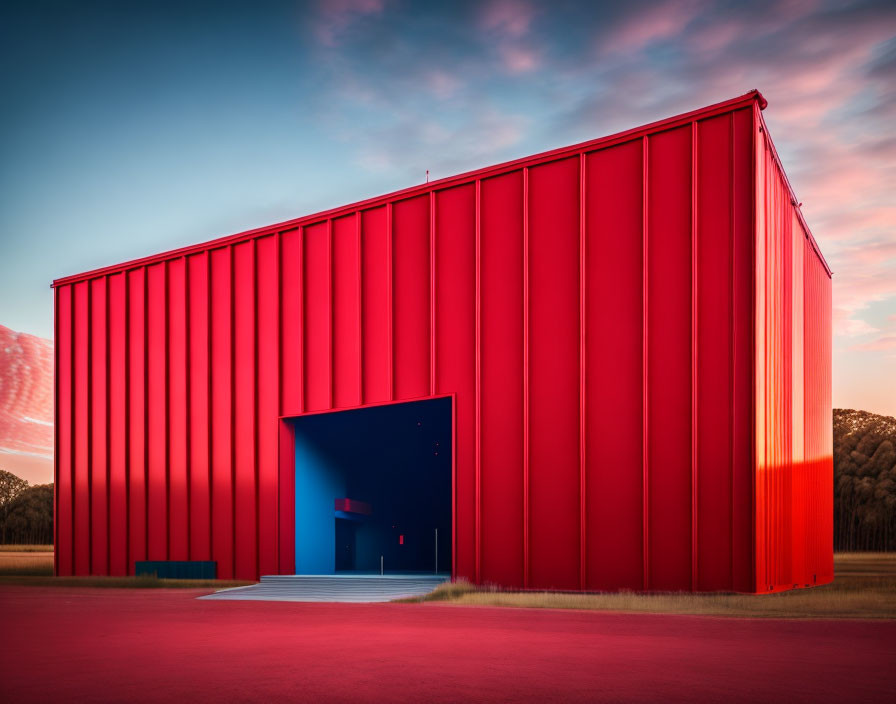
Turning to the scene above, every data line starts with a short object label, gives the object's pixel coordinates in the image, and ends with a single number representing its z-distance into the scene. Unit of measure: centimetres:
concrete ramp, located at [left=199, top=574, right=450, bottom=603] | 2147
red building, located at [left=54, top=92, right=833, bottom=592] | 1923
